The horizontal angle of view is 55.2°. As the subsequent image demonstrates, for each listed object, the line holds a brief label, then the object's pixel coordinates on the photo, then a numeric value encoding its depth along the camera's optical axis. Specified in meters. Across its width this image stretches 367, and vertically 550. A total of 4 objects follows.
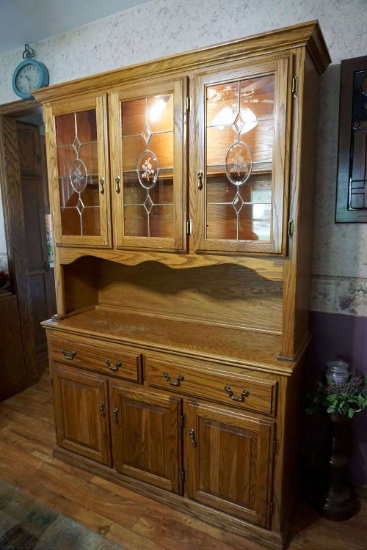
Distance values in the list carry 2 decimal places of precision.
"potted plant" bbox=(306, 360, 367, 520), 1.58
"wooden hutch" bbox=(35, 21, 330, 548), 1.43
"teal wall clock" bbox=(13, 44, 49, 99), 2.36
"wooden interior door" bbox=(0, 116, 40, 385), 2.71
